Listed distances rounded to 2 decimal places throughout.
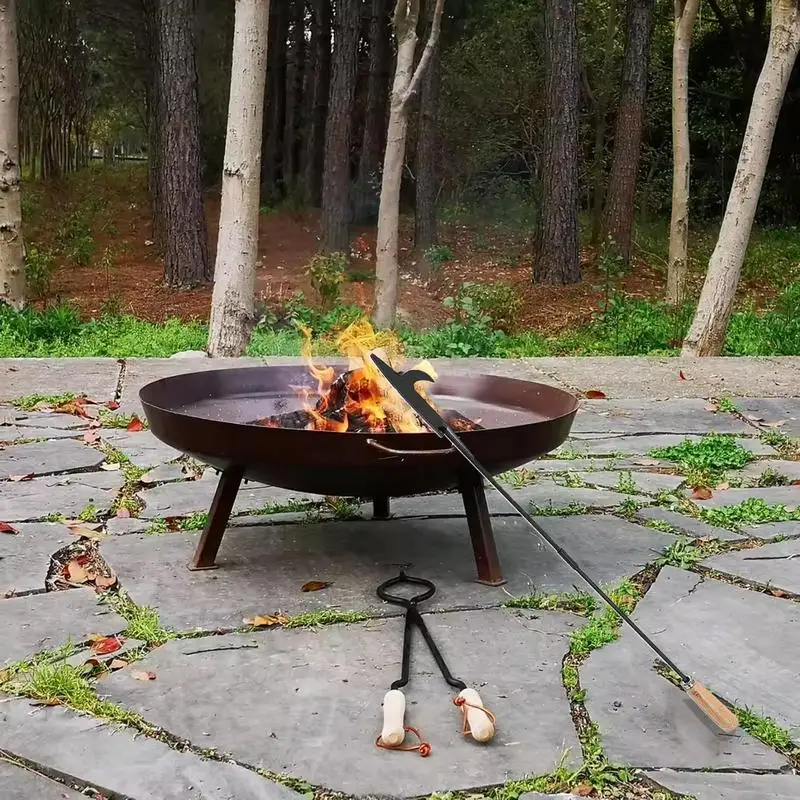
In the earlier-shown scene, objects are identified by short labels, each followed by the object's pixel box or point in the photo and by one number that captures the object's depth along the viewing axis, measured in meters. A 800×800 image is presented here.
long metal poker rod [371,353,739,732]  1.75
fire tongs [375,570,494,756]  1.70
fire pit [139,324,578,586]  2.24
